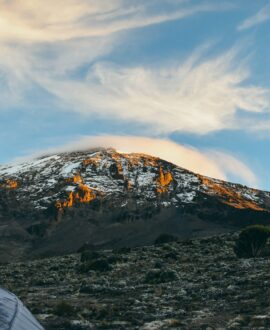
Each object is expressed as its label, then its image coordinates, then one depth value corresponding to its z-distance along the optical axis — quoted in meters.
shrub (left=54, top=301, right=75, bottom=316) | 23.36
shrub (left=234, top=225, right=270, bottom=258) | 49.09
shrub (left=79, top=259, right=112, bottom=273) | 45.39
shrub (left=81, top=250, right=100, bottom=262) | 62.06
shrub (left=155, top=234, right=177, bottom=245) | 97.49
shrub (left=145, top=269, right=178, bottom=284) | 34.19
